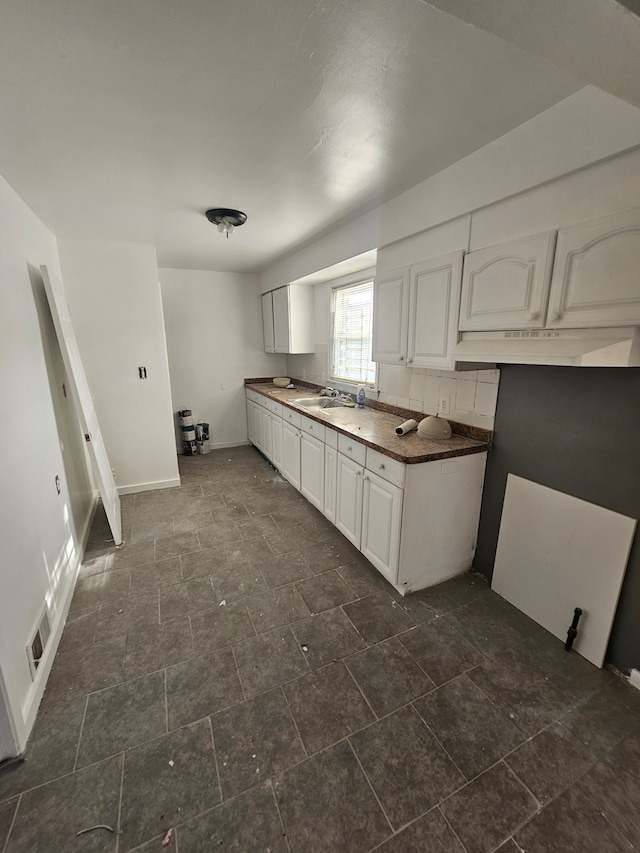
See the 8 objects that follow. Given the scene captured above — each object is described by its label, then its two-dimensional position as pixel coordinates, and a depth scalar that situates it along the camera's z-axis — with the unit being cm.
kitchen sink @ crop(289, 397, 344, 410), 362
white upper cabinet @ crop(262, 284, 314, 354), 397
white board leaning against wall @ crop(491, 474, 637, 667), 160
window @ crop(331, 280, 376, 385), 334
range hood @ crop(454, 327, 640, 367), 124
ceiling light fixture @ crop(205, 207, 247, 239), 236
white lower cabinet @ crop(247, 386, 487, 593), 202
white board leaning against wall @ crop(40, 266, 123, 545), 228
